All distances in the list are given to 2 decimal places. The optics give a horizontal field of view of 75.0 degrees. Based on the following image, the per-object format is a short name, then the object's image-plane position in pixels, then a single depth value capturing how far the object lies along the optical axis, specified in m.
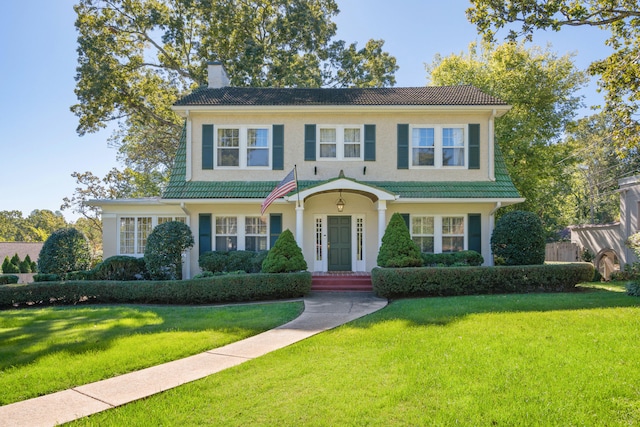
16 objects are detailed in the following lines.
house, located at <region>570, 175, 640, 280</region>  17.47
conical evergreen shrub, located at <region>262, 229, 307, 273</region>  12.09
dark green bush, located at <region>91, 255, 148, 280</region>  13.20
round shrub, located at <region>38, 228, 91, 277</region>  13.44
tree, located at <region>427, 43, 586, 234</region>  20.27
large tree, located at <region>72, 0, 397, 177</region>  22.55
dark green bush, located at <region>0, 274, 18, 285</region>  13.08
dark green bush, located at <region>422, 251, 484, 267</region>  13.60
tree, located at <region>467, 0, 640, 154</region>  10.61
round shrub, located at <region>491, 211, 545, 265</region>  12.62
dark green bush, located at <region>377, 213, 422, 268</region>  12.23
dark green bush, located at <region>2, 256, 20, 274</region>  21.52
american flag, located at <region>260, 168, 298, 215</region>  11.98
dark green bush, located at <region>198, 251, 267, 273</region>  13.57
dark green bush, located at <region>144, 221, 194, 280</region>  12.89
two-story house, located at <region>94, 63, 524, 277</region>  14.62
